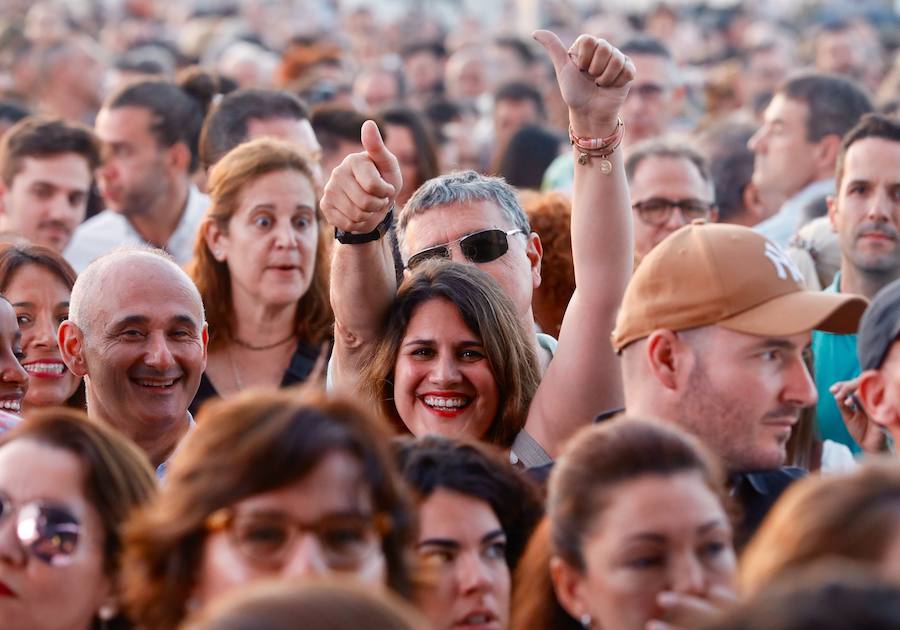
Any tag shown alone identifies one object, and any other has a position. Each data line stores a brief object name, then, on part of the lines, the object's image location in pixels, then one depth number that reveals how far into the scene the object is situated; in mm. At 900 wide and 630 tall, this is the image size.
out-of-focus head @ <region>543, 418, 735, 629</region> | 5680
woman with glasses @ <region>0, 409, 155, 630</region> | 5762
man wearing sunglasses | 7906
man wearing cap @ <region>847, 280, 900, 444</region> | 7320
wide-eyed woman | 11305
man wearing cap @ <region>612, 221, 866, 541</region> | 7090
